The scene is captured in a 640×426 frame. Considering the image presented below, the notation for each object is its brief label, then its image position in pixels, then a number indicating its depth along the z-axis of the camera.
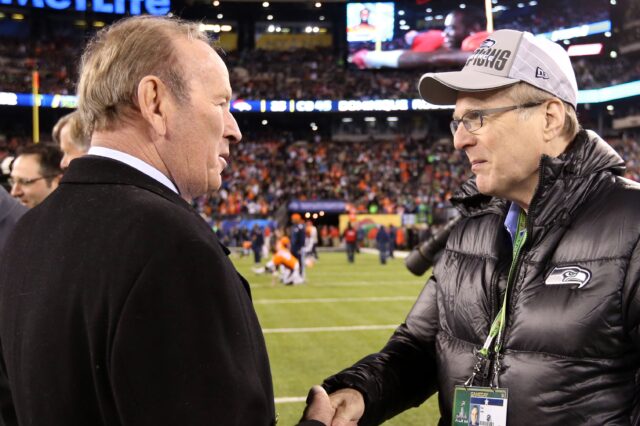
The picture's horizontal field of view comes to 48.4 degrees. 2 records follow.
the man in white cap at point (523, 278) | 2.02
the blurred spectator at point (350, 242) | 24.86
